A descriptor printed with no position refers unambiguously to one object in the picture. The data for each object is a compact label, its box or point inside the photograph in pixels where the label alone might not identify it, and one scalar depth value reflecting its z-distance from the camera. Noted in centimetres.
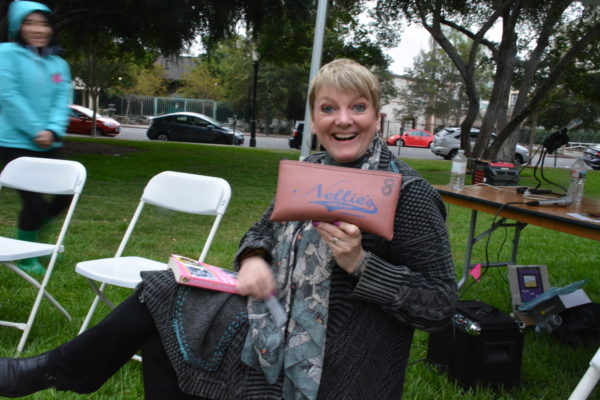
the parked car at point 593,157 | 2088
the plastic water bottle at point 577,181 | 329
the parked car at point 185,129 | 2192
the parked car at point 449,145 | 2250
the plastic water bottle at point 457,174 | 373
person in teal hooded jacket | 364
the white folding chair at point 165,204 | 257
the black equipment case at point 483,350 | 269
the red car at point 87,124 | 2244
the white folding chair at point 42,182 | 292
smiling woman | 143
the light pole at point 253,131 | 2303
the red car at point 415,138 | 3180
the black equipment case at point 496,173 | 407
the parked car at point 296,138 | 2219
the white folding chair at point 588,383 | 116
